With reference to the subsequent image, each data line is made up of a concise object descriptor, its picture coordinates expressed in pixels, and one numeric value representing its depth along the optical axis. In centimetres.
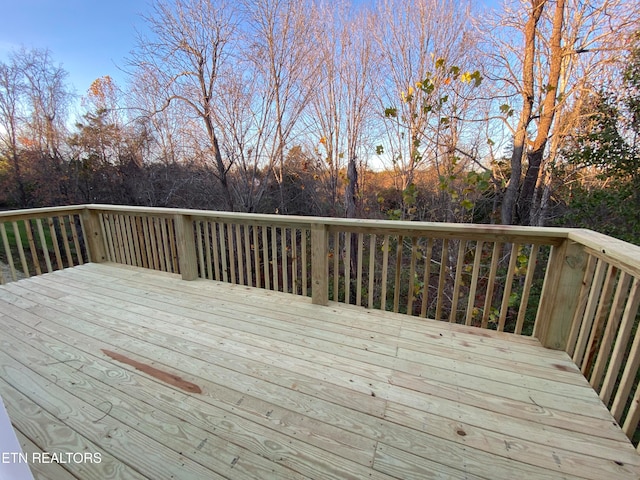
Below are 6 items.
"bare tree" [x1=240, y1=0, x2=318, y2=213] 477
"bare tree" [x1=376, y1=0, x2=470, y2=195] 413
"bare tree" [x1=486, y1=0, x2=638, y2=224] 387
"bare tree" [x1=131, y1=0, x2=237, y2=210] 466
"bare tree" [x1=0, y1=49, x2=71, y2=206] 696
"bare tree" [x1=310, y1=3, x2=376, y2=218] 468
